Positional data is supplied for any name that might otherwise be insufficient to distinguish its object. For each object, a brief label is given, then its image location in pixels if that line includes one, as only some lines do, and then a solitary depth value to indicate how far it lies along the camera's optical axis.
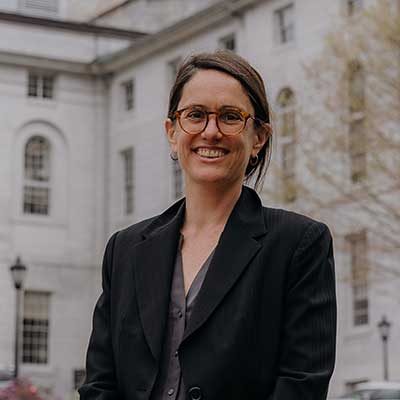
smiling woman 4.51
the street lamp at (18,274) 32.16
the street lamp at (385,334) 37.06
